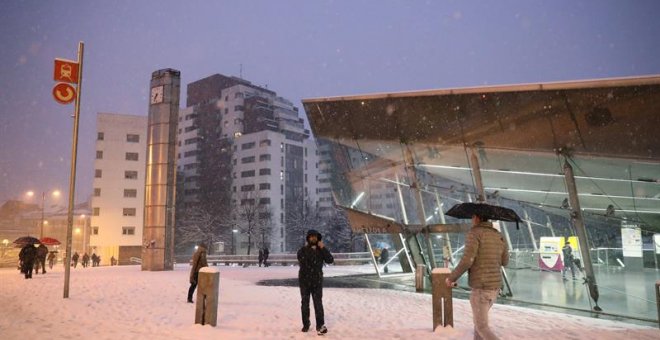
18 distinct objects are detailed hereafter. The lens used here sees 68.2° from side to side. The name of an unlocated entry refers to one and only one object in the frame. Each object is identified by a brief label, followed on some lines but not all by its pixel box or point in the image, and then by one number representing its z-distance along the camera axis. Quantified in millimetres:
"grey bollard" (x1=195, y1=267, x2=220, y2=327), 8977
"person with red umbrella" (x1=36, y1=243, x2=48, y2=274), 25406
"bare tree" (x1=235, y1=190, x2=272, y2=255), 80562
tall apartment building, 95438
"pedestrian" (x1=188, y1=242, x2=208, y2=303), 12539
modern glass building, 11984
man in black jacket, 8492
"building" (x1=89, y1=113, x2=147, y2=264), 67688
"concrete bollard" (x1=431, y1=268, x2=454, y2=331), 8914
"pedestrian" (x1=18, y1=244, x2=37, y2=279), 21297
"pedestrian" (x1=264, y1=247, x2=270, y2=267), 39250
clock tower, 30031
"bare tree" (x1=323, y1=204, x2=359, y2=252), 67812
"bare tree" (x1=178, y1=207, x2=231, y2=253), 76812
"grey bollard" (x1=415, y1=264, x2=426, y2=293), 17562
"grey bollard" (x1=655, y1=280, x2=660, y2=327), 8789
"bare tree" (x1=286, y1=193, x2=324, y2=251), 79312
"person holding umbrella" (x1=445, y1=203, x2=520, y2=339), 6258
